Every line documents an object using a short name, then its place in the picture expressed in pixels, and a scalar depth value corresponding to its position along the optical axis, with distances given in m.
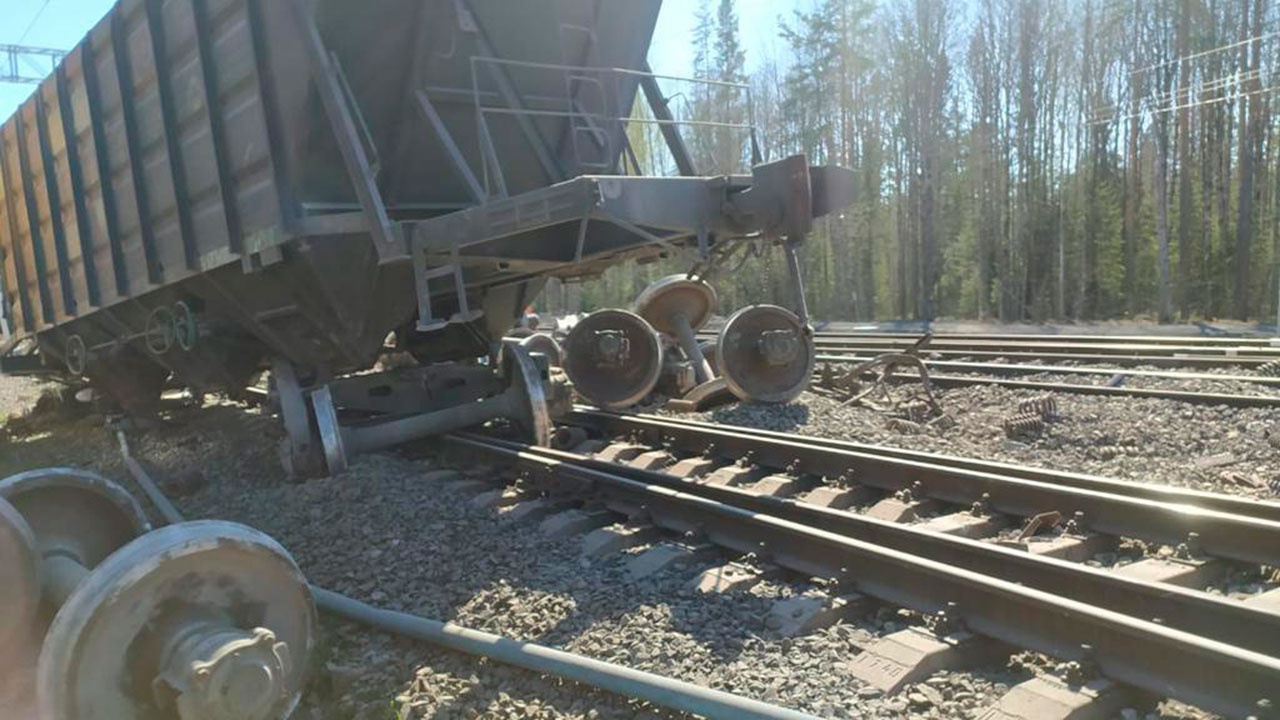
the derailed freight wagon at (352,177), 5.63
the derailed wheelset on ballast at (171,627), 2.30
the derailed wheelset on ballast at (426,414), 6.32
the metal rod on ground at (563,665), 2.65
